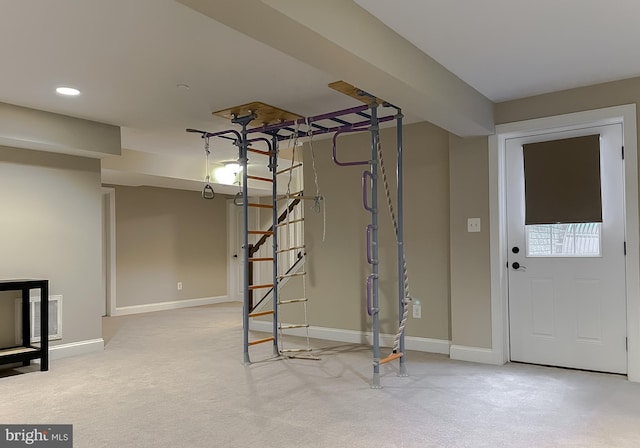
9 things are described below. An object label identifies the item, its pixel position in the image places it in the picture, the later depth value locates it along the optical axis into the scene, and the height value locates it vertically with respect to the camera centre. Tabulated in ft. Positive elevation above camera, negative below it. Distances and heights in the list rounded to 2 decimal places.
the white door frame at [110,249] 24.25 -0.51
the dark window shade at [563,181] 12.78 +1.43
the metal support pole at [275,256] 14.92 -0.58
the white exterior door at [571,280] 12.48 -1.24
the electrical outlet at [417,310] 15.87 -2.39
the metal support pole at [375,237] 11.60 -0.02
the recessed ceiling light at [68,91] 12.28 +3.77
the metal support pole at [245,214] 13.94 +0.68
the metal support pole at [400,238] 12.60 -0.06
